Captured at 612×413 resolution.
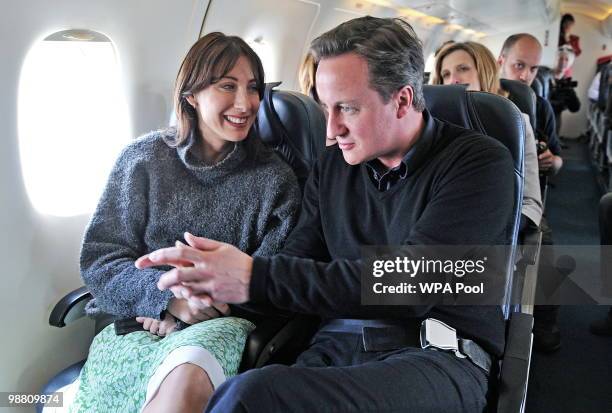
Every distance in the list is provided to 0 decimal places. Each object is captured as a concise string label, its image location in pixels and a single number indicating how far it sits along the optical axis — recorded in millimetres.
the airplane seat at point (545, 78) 6238
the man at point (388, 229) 1461
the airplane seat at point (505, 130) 1580
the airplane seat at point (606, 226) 2938
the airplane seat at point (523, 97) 3172
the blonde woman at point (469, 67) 3100
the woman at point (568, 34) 10305
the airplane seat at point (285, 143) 2072
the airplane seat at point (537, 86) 5416
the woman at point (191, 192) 1984
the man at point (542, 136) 3250
